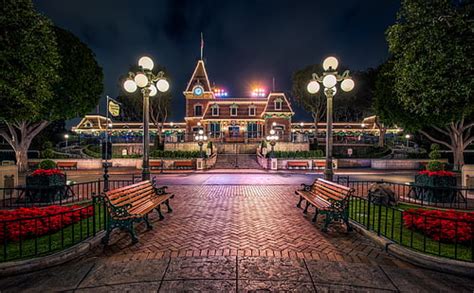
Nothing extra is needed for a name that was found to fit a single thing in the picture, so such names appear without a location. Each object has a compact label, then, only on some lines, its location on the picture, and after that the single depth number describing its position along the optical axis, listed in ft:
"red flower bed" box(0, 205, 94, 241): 16.63
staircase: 86.05
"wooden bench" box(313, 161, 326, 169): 81.76
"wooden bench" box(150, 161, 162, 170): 80.89
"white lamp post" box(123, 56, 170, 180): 28.84
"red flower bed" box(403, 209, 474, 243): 15.62
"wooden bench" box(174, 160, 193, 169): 80.23
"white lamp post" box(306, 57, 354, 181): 28.43
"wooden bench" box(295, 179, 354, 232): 18.99
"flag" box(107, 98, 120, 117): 50.59
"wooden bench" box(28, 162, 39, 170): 85.71
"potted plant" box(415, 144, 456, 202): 30.01
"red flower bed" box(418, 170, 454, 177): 30.37
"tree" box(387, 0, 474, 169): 25.79
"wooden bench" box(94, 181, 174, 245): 16.65
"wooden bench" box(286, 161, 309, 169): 80.33
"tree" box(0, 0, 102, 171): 30.45
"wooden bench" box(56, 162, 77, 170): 83.23
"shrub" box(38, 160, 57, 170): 31.91
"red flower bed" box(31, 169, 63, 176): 30.40
